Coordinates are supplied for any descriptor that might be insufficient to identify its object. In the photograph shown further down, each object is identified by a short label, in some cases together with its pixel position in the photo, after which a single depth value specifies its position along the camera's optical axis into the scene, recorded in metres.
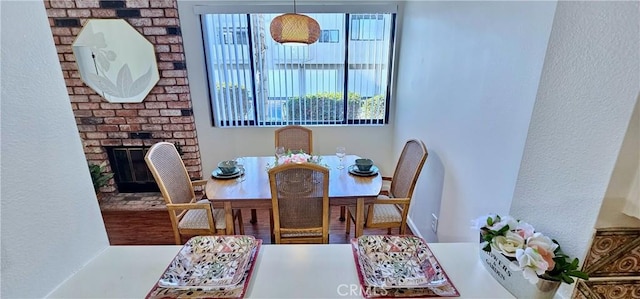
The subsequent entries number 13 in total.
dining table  1.83
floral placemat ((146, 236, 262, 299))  0.84
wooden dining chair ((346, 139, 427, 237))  1.97
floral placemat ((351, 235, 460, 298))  0.87
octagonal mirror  2.81
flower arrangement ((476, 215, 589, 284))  0.73
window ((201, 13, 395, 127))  3.00
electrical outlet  2.17
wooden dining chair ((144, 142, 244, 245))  1.91
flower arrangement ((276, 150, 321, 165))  2.04
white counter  0.86
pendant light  1.99
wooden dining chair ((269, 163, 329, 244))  1.61
